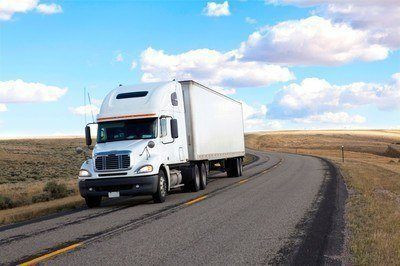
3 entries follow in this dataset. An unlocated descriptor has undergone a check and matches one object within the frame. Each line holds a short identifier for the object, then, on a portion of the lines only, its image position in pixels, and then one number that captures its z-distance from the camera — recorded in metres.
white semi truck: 14.45
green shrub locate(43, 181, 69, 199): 19.03
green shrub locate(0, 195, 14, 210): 16.92
